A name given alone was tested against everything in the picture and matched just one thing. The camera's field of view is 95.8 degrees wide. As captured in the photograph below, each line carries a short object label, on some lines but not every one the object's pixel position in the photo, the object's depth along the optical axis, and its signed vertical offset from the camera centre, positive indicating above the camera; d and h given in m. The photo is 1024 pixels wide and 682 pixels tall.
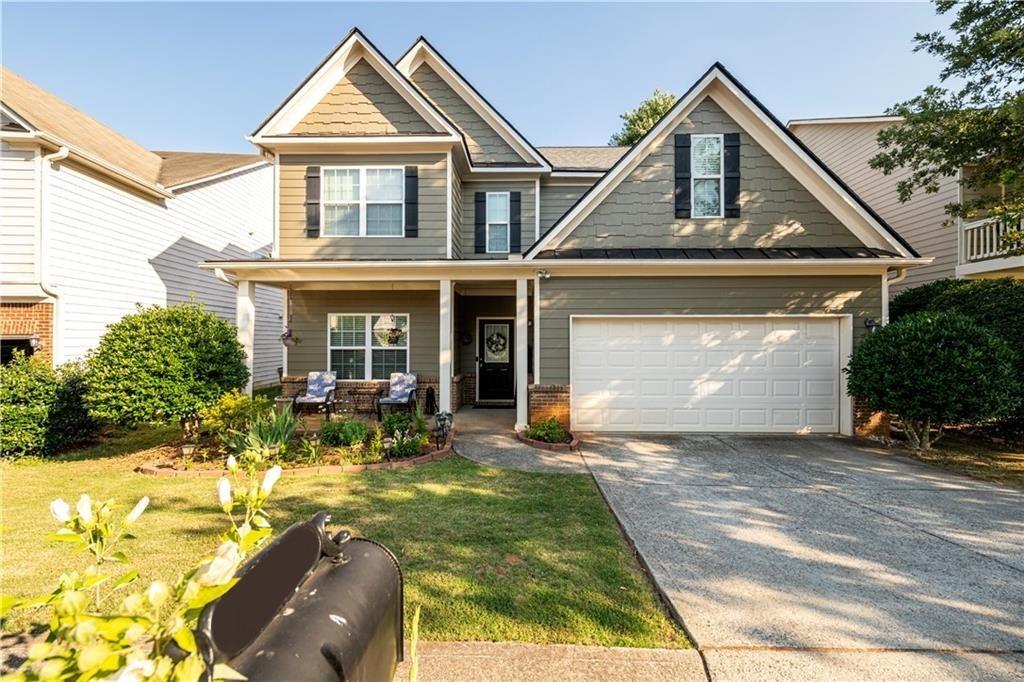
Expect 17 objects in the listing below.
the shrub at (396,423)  8.04 -1.38
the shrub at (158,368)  7.43 -0.41
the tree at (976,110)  7.30 +4.01
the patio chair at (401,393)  10.13 -1.10
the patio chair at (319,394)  10.19 -1.14
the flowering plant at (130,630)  0.88 -0.59
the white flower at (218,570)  0.99 -0.49
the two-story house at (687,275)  8.98 +1.41
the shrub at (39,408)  7.69 -1.13
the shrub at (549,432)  8.24 -1.57
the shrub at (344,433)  7.70 -1.50
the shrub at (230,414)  7.43 -1.16
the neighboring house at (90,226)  9.38 +2.85
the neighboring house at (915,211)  11.45 +4.10
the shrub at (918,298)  10.02 +1.13
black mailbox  1.44 -1.01
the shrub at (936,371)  6.91 -0.38
